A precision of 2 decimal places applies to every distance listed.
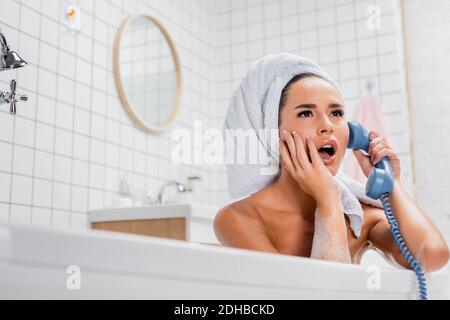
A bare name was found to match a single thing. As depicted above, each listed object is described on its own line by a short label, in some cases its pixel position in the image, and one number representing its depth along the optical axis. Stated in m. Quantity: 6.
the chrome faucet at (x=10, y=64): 1.45
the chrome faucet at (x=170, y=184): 2.40
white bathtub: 0.39
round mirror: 2.41
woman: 0.96
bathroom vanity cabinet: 1.92
